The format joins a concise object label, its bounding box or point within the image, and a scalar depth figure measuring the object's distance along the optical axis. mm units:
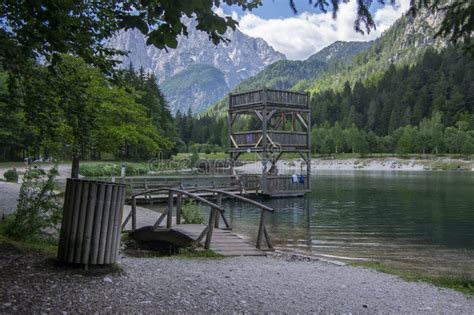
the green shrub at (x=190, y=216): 14703
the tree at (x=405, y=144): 117688
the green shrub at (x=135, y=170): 47222
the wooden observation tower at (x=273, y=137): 32375
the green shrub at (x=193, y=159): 66838
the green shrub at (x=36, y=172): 9340
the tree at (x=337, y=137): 134750
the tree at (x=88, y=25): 4016
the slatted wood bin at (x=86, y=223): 6312
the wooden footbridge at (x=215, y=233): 10539
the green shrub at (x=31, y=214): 8766
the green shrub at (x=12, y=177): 30369
